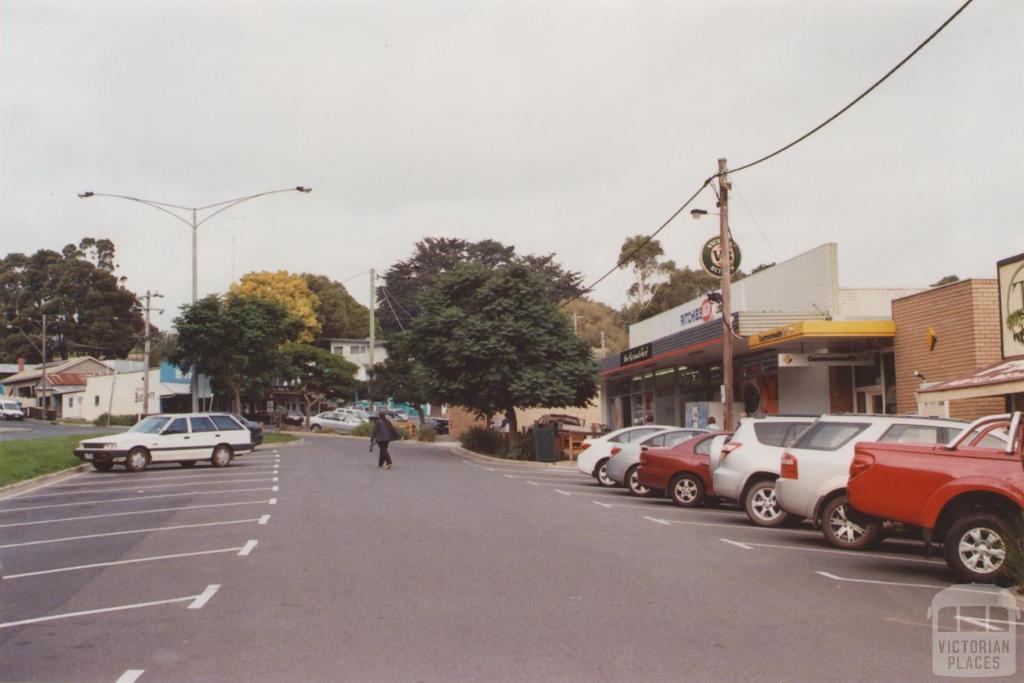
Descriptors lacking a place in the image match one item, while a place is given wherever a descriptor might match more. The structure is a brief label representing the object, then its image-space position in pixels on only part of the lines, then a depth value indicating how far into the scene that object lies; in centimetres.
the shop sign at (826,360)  2728
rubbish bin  3600
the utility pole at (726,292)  2534
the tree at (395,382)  6122
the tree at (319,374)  6744
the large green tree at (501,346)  3709
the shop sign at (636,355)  3738
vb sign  2994
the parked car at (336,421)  6116
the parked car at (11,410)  7404
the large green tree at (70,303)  9138
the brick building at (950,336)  2145
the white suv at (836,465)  1320
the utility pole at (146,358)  5797
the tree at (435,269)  7156
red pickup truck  1028
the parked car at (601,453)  2408
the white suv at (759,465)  1609
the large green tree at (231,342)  4856
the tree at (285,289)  8369
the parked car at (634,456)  2108
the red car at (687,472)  1939
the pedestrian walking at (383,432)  2922
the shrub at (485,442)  4116
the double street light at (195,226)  3500
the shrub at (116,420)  6975
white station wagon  2841
